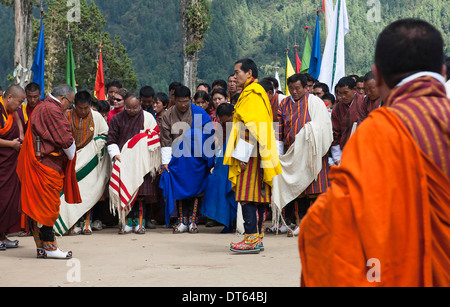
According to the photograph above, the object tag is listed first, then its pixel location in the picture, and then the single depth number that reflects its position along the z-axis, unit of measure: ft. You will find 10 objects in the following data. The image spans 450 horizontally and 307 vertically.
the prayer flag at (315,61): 46.98
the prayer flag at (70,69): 55.11
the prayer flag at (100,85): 60.95
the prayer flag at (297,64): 66.10
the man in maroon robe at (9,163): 24.81
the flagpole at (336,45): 41.68
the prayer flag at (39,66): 50.86
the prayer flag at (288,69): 55.54
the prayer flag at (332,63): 41.55
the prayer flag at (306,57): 52.76
